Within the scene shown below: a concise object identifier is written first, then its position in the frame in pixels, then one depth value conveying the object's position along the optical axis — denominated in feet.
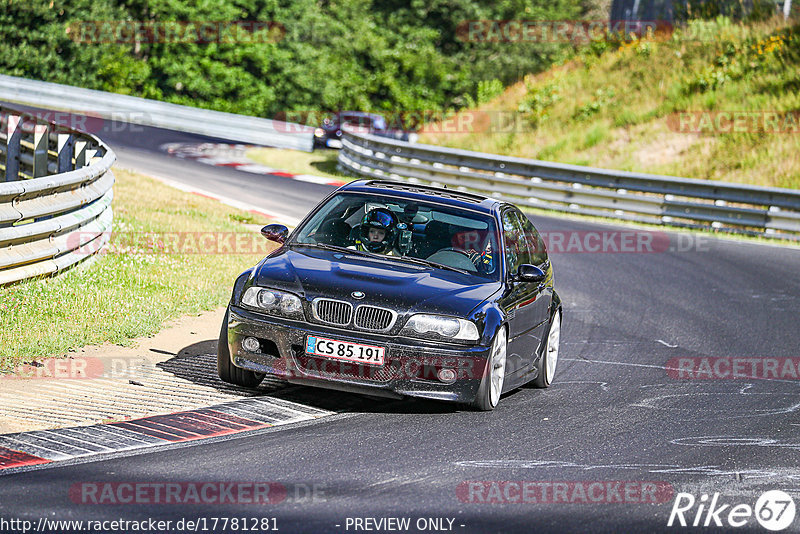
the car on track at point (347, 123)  273.75
